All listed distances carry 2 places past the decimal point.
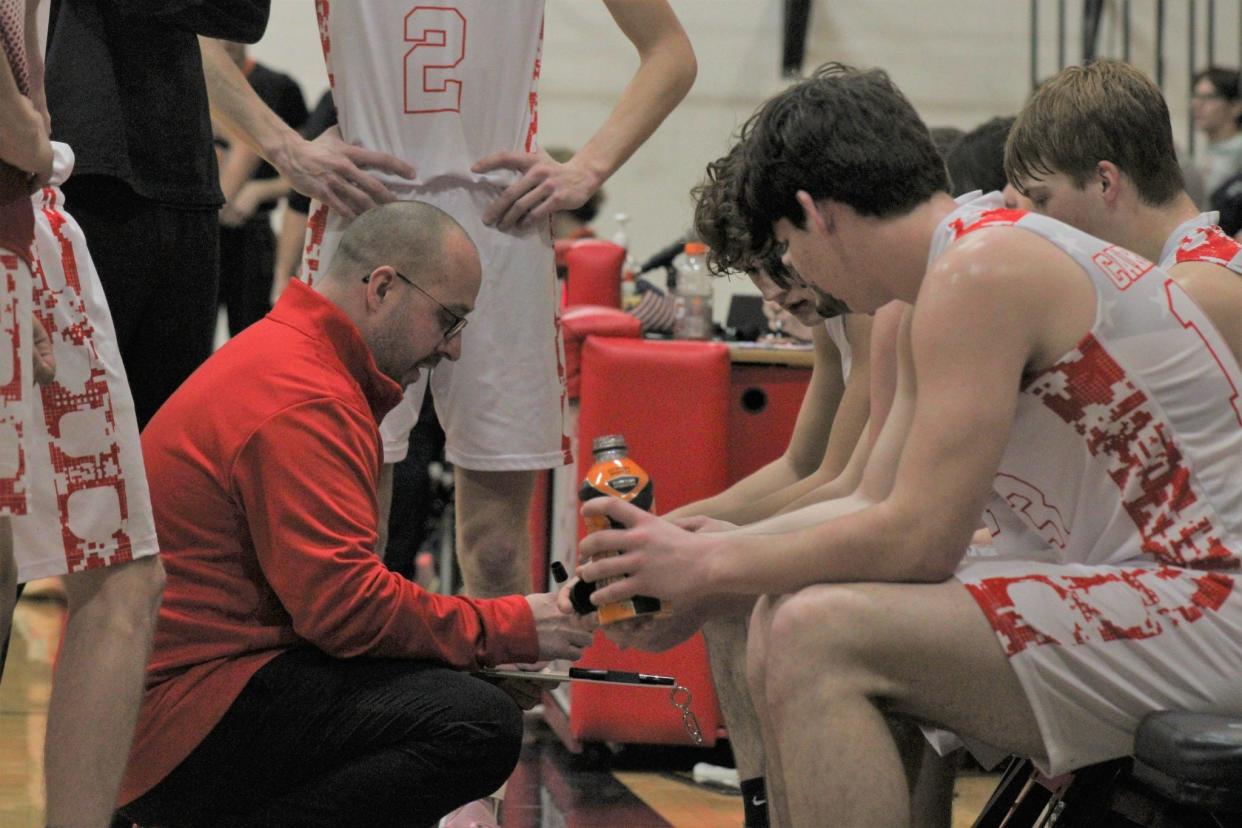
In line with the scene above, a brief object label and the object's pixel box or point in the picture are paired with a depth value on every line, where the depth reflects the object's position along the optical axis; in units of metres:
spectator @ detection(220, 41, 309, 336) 11.23
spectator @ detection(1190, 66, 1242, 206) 14.29
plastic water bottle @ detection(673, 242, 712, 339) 7.69
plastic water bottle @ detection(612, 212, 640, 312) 8.83
